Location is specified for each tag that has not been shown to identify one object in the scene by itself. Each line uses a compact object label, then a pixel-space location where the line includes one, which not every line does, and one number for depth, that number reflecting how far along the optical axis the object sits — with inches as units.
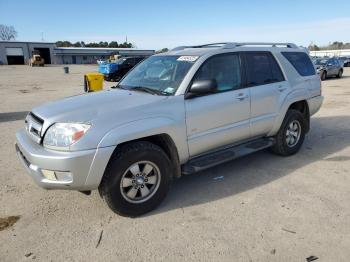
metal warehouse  2847.7
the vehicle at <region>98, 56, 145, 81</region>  895.7
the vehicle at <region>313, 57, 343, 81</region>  818.2
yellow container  414.3
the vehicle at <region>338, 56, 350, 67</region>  1558.8
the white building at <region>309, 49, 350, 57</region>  2578.7
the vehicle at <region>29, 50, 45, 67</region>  2259.5
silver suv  128.9
